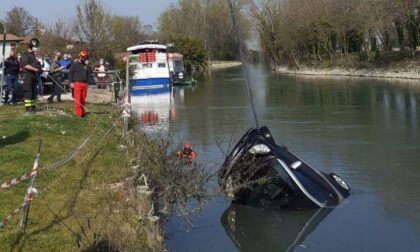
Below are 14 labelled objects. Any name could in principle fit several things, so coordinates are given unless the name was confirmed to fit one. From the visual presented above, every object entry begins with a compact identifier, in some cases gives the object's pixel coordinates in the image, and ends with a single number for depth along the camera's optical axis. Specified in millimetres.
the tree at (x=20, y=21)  91119
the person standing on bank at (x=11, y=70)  18125
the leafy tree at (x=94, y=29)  46656
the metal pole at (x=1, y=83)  17600
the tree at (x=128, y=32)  52219
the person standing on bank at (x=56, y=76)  18797
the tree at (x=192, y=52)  91238
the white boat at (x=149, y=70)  44094
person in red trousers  15453
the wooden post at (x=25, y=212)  6600
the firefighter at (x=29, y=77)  15047
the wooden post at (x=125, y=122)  12553
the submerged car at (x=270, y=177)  10578
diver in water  10716
